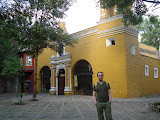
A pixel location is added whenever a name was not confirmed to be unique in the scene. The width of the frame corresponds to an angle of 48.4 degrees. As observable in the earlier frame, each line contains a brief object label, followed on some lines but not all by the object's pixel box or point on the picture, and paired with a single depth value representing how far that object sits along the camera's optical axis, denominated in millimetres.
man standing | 4309
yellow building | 14016
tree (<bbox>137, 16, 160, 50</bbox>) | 30692
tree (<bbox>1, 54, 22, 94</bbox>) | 20469
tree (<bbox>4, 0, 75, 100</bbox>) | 12375
